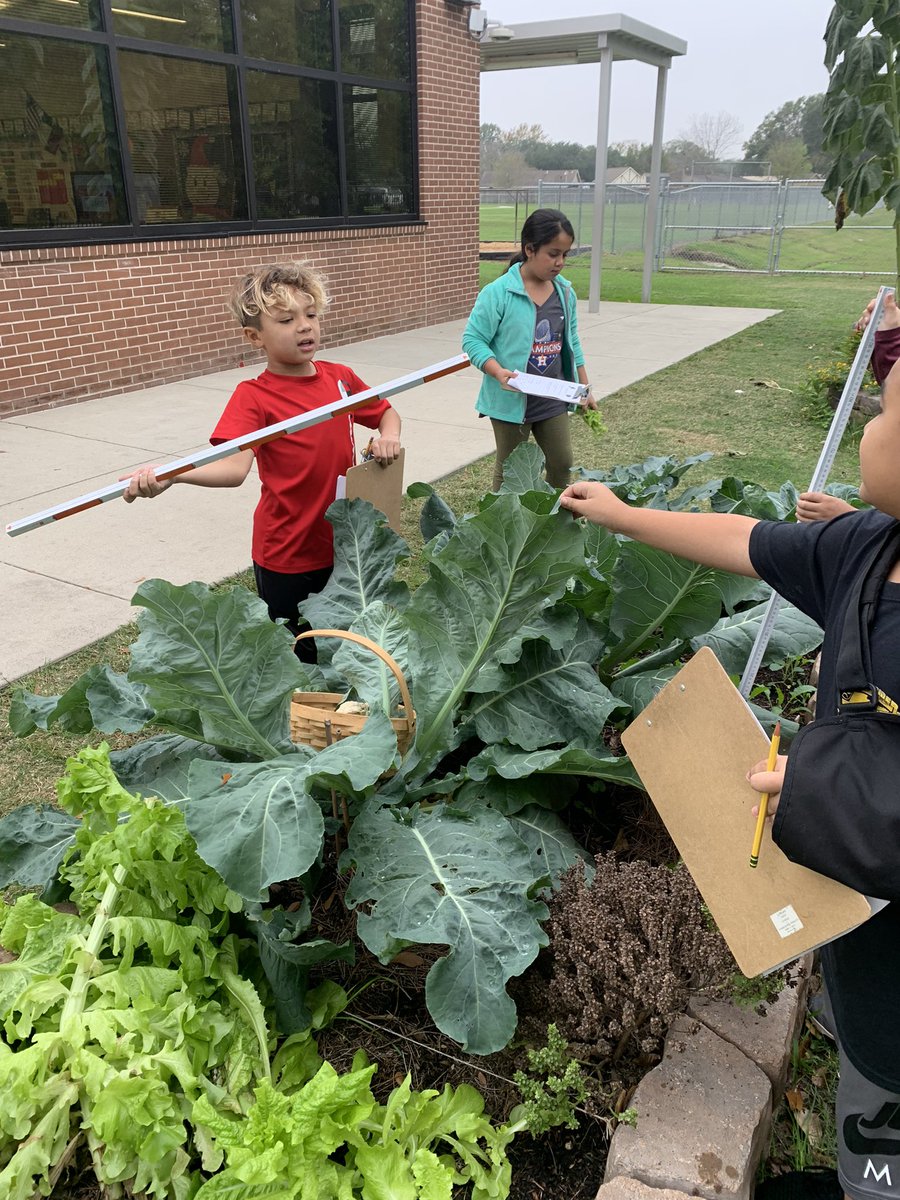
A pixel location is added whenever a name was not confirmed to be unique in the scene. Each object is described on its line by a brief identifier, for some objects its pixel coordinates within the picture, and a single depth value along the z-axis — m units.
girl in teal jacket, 4.60
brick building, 7.34
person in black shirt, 1.32
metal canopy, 12.78
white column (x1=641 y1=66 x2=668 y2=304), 15.14
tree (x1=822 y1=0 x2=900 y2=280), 6.76
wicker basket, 2.12
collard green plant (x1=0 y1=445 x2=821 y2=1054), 1.72
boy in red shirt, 2.86
